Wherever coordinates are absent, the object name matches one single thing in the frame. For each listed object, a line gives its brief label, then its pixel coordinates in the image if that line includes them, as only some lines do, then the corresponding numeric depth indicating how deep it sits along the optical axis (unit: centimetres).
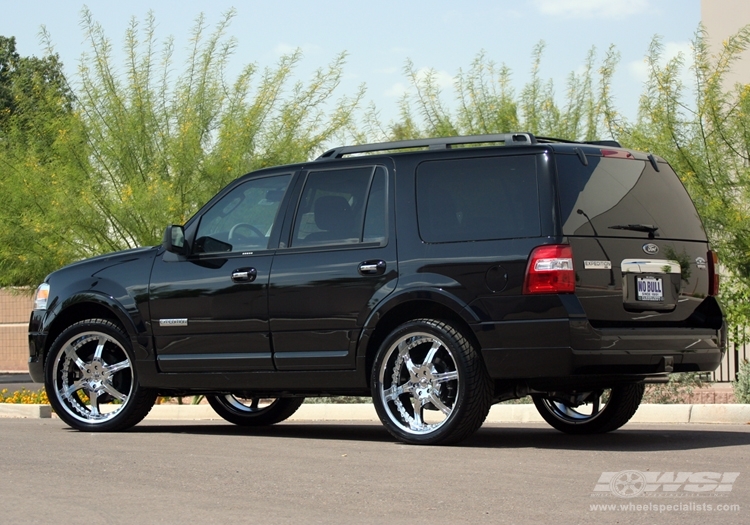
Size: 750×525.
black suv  859
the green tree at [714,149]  1578
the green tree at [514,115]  1862
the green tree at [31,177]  1828
